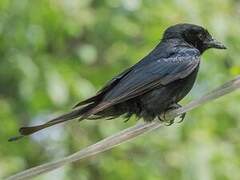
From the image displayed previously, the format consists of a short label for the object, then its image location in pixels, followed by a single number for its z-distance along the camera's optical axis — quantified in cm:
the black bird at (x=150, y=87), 767
